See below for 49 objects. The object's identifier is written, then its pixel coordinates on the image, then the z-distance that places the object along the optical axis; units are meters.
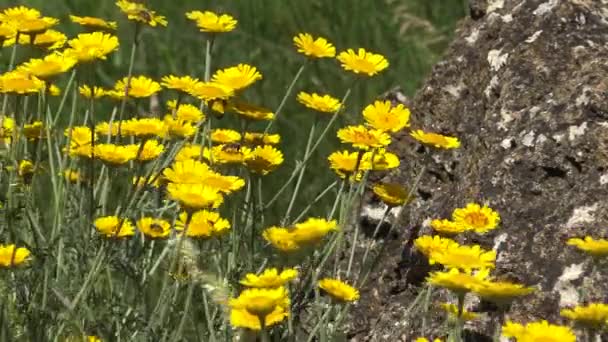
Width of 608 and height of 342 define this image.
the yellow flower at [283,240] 1.61
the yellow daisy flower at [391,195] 2.04
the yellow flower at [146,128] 2.06
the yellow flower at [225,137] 2.28
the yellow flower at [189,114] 2.31
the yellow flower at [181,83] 2.26
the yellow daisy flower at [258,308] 1.44
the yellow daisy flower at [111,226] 1.86
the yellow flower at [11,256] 1.72
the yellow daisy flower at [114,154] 1.93
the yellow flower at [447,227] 1.86
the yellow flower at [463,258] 1.66
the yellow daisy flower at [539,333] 1.49
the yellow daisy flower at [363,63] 2.22
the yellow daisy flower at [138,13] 2.20
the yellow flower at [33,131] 2.33
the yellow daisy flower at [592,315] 1.50
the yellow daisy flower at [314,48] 2.29
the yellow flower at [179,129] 2.22
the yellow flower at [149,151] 2.05
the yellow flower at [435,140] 1.99
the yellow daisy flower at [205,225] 1.89
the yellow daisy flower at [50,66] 2.01
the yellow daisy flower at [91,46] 2.00
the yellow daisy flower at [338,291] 1.69
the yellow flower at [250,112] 2.13
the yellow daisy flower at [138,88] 2.28
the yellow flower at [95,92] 2.34
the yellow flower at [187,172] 1.89
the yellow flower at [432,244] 1.83
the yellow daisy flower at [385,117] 2.05
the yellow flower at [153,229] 1.97
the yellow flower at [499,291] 1.48
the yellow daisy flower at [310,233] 1.58
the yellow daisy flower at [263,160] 2.02
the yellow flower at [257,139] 2.27
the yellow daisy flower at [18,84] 2.04
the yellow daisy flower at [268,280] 1.54
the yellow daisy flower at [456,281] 1.49
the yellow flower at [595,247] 1.55
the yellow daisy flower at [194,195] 1.67
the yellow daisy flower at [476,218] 1.84
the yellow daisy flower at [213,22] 2.26
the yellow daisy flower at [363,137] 1.98
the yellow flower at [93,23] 2.22
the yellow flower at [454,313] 1.67
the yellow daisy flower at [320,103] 2.28
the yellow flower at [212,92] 2.03
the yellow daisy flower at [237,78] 2.10
